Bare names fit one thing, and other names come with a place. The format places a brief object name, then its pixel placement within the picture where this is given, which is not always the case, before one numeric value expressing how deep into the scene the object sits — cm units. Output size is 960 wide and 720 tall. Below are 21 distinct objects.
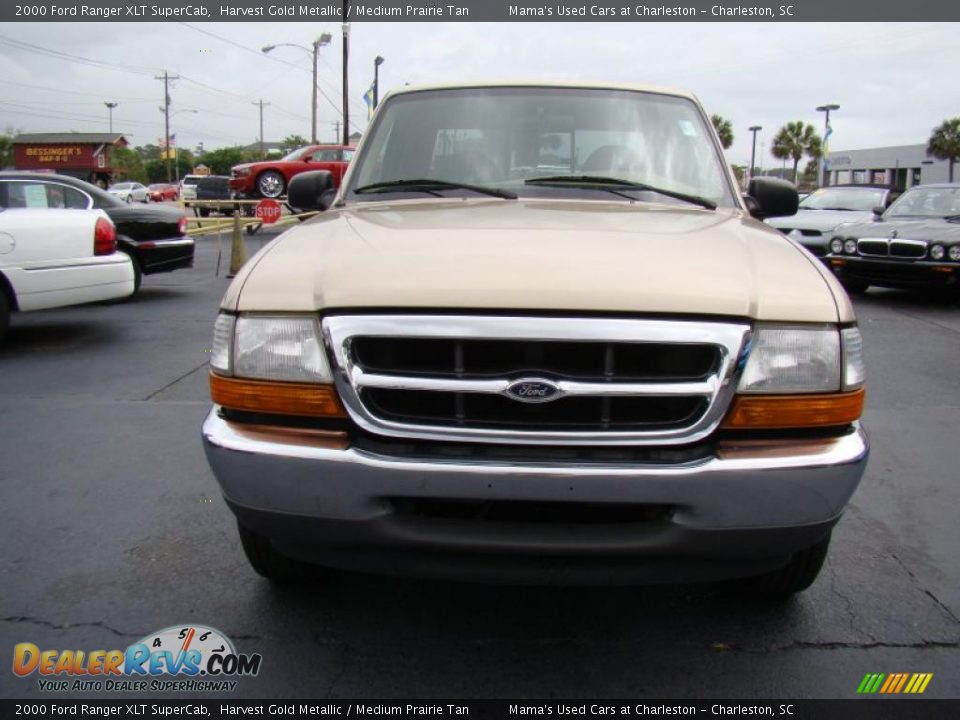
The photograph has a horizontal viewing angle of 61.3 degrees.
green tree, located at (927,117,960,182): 5628
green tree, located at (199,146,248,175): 9681
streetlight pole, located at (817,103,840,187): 4916
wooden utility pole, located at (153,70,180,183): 7759
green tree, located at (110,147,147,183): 8600
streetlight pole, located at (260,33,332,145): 3688
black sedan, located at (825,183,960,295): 1007
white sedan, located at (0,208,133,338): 709
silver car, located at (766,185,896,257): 1254
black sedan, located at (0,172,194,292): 882
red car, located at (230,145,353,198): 2308
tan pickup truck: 204
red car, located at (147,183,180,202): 5069
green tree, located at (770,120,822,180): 6925
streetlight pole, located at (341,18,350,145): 3116
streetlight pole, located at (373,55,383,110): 3628
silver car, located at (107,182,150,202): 4538
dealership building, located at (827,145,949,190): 6206
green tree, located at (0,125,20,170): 8006
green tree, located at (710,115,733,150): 6402
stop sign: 1506
